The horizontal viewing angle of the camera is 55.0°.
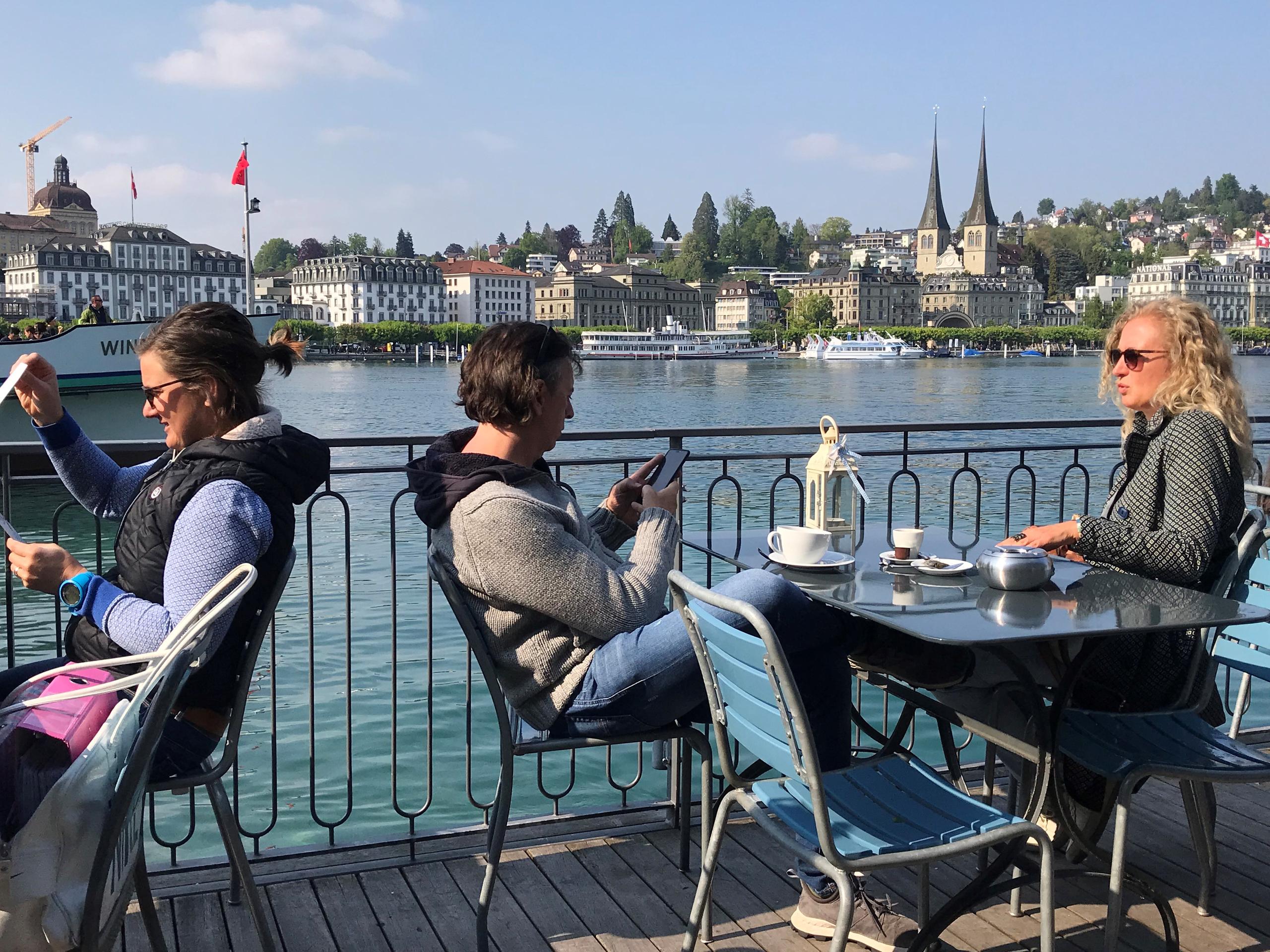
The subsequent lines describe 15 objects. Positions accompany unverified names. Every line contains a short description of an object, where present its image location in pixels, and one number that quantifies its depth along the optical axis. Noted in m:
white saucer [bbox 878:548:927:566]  2.77
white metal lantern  3.10
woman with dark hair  2.20
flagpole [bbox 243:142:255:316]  34.47
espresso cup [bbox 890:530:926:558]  2.89
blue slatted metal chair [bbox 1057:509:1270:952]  2.46
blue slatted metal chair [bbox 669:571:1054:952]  2.03
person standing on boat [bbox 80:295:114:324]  19.03
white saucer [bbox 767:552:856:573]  2.75
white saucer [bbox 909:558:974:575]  2.70
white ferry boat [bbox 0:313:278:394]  20.42
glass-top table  2.21
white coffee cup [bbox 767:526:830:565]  2.76
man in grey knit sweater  2.39
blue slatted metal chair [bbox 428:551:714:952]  2.48
